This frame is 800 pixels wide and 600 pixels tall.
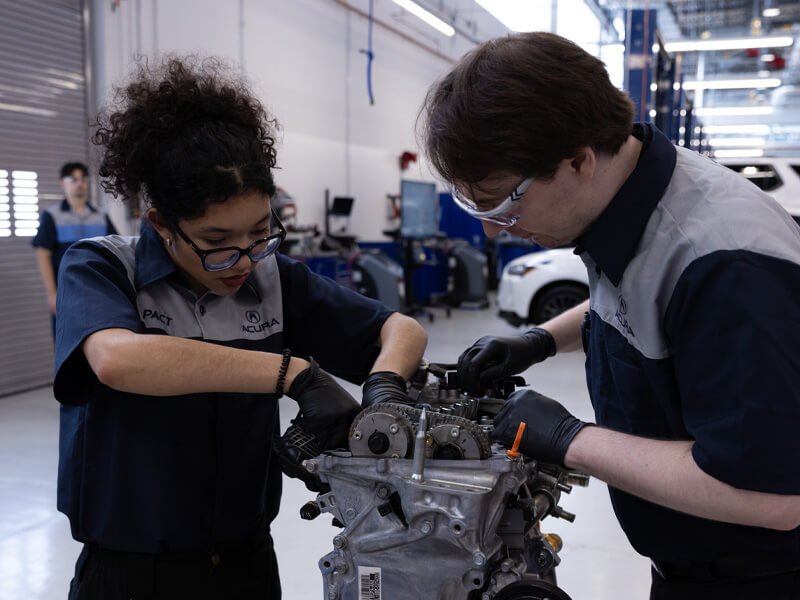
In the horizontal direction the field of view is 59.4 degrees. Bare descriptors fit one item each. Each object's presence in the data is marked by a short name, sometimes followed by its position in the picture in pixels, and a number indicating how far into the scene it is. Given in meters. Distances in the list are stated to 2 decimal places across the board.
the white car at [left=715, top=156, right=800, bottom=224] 7.68
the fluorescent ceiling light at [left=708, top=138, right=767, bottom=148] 24.58
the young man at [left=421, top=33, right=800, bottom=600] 0.87
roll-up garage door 5.20
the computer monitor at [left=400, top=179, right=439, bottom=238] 10.17
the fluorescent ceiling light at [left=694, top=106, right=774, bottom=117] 16.73
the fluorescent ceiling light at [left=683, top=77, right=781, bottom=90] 12.53
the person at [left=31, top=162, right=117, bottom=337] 4.62
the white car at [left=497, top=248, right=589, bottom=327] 6.49
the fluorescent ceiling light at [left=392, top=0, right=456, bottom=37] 7.53
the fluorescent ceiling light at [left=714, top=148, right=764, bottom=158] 24.73
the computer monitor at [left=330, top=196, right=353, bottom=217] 8.77
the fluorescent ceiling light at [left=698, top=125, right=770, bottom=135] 21.59
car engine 1.06
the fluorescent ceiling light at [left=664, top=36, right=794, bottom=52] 9.48
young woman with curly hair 1.16
